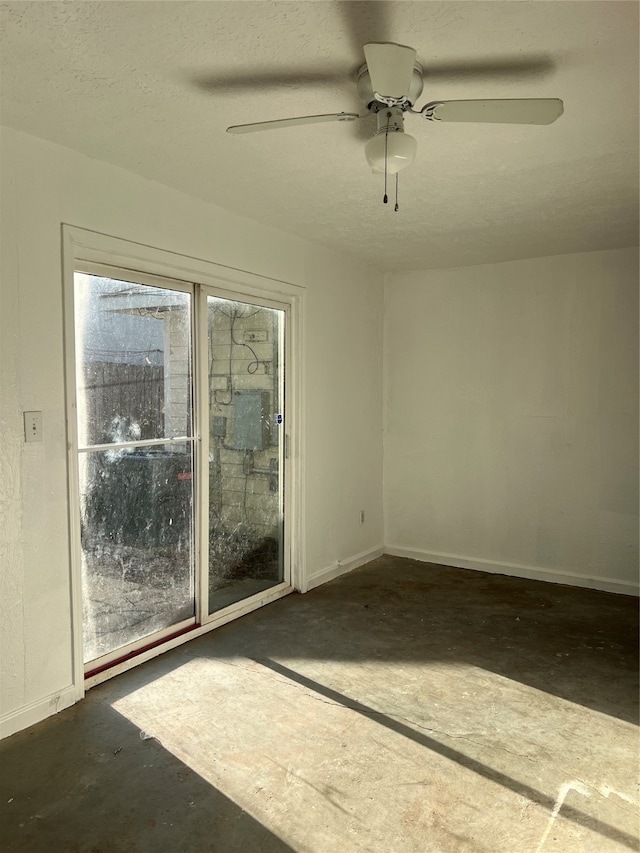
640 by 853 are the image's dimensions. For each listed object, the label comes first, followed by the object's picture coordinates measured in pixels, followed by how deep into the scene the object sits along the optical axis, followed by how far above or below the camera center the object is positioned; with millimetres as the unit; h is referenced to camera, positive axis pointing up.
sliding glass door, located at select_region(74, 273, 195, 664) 2984 -244
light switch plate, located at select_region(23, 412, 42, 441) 2600 -48
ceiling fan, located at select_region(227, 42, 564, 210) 1754 +984
